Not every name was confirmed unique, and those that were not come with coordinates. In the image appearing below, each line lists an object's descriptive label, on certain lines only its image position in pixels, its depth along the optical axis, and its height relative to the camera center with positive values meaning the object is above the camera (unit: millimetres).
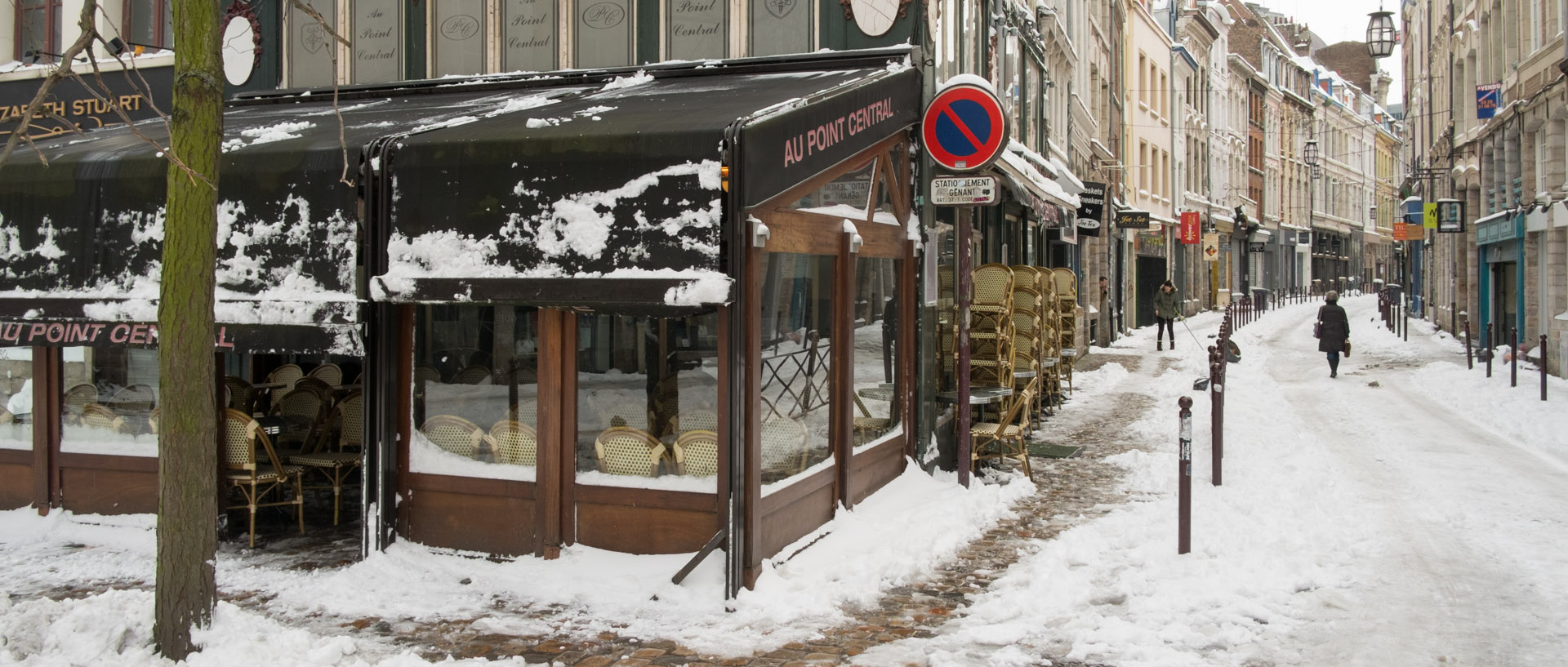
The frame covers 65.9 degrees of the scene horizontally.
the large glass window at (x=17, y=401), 8375 -477
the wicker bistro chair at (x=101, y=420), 8258 -602
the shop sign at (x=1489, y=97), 24422 +4659
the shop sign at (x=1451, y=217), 27797 +2546
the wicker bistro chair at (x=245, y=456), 7754 -809
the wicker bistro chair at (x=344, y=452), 8609 -907
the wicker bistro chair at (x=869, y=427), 8438 -702
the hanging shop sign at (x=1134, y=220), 29000 +2609
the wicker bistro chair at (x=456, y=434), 7242 -625
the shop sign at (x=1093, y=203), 22469 +2325
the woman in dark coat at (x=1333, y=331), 20547 -63
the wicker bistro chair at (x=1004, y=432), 9789 -849
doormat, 11953 -1228
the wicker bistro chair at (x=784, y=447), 6965 -701
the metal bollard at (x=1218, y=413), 9773 -695
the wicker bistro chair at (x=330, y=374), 10125 -362
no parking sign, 8547 +1435
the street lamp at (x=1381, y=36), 26188 +6358
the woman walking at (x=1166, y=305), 26516 +523
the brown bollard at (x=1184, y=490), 7340 -980
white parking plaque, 8672 +991
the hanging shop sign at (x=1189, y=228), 38822 +3255
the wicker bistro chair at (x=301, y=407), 9531 -609
